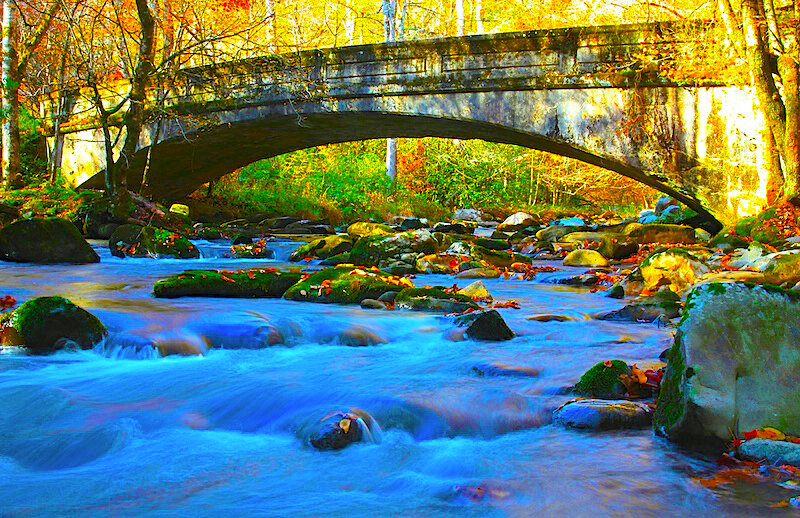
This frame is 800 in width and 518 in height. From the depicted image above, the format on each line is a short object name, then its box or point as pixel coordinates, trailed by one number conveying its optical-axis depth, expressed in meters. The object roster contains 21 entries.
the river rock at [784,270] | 5.83
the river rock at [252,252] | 11.13
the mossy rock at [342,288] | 6.37
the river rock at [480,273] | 8.60
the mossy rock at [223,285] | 6.54
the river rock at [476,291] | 6.57
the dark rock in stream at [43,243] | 9.21
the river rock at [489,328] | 4.72
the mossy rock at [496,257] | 9.39
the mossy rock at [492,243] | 11.55
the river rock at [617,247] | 10.19
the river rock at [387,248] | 9.34
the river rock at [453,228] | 15.52
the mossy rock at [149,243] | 10.43
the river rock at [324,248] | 10.64
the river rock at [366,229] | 12.74
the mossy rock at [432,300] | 5.72
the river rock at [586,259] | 9.59
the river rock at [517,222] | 18.38
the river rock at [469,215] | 23.83
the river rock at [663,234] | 11.44
